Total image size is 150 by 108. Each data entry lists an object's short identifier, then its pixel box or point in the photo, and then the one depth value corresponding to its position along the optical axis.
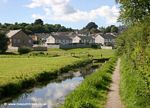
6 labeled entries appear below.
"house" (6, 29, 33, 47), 78.36
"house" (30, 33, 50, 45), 106.25
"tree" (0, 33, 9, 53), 59.87
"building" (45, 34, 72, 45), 100.08
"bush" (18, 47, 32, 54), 62.50
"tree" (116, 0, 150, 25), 24.79
